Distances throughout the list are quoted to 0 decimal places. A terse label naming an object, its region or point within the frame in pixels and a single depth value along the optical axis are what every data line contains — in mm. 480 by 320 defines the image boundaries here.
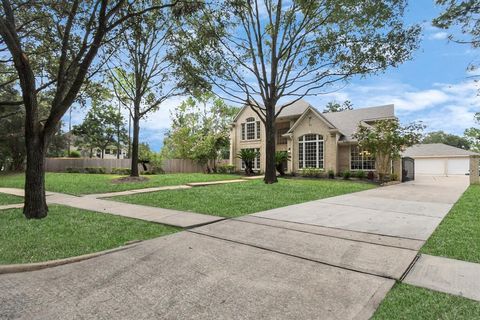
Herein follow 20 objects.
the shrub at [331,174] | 22144
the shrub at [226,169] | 28547
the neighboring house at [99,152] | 50891
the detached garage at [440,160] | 35625
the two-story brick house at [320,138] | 22500
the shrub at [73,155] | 39806
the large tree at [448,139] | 63012
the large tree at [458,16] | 8023
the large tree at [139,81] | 17406
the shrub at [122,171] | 26562
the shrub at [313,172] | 22703
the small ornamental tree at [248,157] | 24844
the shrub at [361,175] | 21186
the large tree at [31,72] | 7117
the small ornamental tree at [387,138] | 18484
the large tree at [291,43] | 14266
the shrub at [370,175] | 20645
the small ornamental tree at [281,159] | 23002
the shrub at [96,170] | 28648
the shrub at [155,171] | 26828
